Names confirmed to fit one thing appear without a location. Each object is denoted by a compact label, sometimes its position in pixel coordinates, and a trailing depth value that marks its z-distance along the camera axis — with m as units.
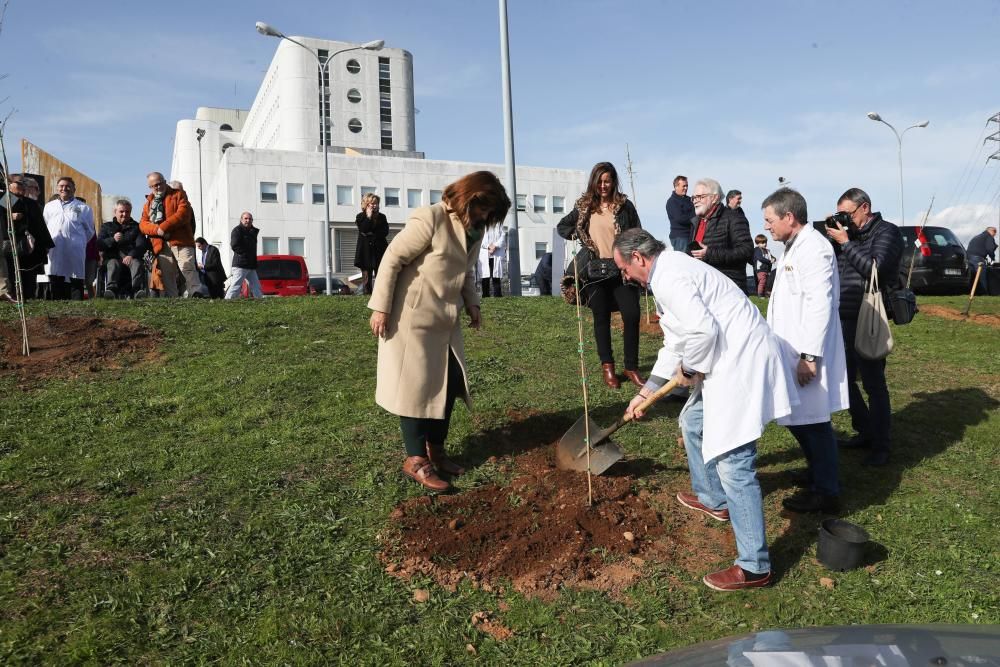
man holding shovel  3.81
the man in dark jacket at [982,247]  15.91
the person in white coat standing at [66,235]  10.92
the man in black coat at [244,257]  13.30
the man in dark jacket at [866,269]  5.38
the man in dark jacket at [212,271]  14.59
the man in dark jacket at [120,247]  11.62
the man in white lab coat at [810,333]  4.46
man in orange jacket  10.39
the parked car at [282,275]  22.53
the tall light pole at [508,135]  15.87
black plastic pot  4.10
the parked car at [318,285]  27.77
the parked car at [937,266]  17.27
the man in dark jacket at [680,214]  11.16
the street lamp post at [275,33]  28.02
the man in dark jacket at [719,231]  6.23
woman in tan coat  4.59
